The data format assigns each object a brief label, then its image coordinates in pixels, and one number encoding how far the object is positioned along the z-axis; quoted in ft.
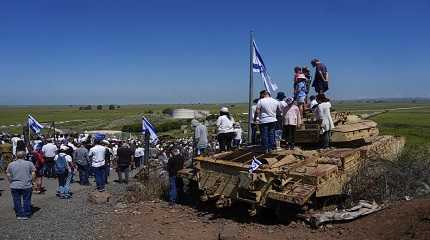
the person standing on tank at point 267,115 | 40.34
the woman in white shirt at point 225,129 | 46.73
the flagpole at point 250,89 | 49.44
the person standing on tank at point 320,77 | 47.93
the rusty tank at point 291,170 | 34.63
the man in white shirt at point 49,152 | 59.51
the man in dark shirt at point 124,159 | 56.85
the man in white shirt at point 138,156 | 76.43
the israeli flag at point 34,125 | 76.56
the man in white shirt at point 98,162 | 52.70
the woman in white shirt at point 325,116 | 42.75
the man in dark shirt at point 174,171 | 45.29
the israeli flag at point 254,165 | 36.17
